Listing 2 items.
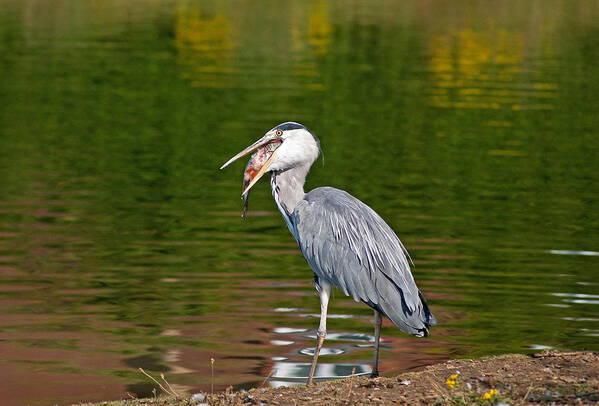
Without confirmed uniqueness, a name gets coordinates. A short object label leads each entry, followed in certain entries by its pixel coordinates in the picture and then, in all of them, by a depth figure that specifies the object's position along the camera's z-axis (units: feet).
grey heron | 59.11
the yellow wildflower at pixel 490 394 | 49.83
